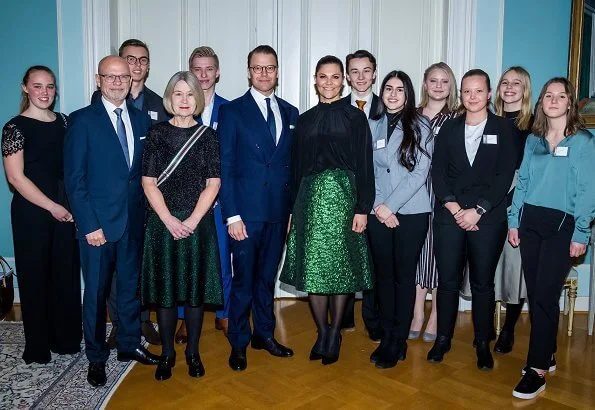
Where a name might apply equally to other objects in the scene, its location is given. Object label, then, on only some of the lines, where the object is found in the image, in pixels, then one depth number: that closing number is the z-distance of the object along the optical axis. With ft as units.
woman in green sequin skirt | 9.34
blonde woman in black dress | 9.55
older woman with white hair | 8.86
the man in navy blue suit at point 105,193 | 8.89
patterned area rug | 8.61
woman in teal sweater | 8.71
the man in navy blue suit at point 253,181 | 9.62
